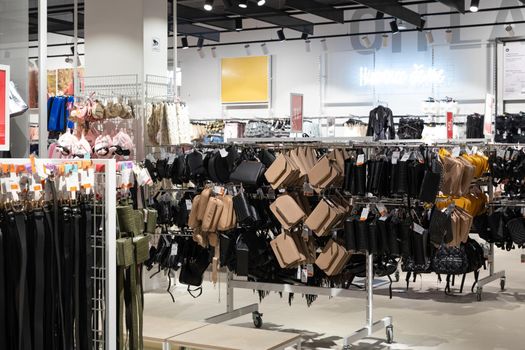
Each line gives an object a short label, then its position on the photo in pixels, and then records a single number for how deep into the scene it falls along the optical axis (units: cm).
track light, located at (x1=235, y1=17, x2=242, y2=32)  1600
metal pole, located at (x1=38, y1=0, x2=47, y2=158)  395
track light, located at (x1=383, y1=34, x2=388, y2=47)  1611
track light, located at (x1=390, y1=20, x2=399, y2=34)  1484
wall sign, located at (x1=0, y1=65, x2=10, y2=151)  346
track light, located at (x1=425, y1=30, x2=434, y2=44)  1541
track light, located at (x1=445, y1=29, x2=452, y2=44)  1541
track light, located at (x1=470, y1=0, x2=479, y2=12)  1241
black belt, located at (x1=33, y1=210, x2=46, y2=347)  345
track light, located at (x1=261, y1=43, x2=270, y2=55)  1767
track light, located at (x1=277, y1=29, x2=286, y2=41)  1612
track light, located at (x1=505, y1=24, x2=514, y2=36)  1477
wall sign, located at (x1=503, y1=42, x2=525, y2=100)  1477
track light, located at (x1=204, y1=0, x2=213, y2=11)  1171
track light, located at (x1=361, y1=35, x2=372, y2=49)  1642
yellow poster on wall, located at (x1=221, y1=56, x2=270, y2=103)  1792
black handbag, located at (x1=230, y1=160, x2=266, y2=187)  666
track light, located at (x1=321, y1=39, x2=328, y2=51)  1730
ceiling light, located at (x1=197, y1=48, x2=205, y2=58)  1848
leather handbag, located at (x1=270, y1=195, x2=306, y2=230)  647
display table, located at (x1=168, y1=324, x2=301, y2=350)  473
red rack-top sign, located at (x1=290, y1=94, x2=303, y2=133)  718
